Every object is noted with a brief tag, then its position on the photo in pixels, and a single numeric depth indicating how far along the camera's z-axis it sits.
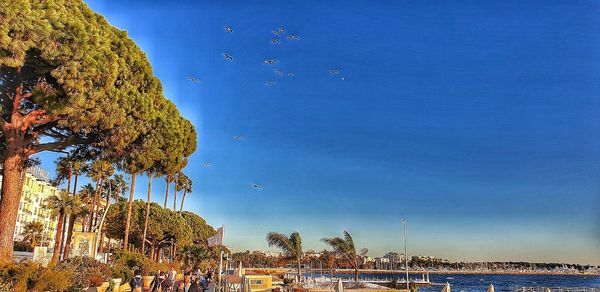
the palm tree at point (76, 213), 39.25
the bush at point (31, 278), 12.05
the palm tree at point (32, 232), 77.88
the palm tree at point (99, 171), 43.50
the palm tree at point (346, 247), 50.56
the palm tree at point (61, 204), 38.90
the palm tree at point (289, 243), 48.19
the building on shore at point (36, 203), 82.06
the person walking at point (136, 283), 17.16
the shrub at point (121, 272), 22.44
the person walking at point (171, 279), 19.17
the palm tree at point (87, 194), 48.29
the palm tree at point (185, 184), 75.31
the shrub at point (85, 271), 15.43
